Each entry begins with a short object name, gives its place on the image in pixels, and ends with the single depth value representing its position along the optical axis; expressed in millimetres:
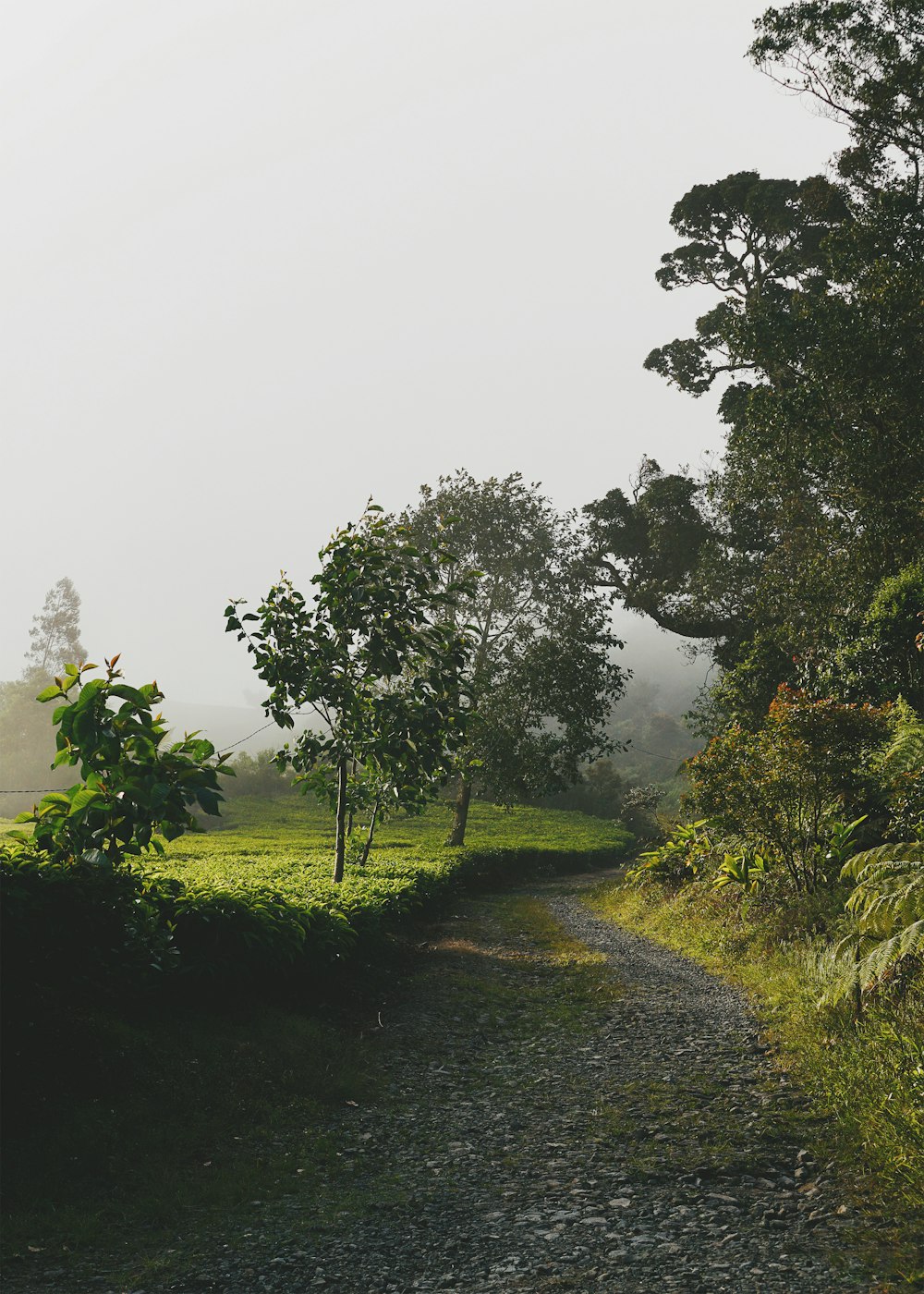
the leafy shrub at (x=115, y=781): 5441
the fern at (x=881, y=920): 5508
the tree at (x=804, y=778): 9773
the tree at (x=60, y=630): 65938
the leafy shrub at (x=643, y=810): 38219
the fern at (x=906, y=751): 8242
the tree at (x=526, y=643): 26078
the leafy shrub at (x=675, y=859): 14003
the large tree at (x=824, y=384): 15461
